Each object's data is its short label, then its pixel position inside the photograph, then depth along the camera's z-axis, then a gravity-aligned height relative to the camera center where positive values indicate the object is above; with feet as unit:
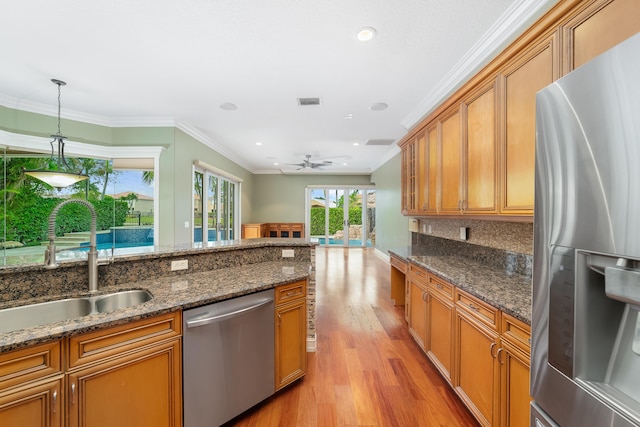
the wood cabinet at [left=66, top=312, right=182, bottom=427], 3.92 -2.67
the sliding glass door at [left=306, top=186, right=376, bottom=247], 31.42 -0.39
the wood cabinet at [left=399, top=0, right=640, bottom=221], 4.04 +2.47
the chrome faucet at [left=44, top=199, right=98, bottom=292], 5.30 -0.88
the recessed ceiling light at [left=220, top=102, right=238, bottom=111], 11.73 +4.98
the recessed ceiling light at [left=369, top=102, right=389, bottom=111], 11.48 +4.88
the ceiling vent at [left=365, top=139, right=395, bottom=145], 17.53 +5.01
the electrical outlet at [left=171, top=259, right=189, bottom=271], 6.65 -1.33
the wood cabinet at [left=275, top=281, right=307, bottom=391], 6.39 -3.07
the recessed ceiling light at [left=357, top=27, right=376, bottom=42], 6.75 +4.81
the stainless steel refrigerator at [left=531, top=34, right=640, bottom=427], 2.10 -0.26
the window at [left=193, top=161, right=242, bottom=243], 17.11 +0.76
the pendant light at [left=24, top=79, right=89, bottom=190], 10.12 +1.54
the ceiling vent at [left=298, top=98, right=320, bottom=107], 10.98 +4.86
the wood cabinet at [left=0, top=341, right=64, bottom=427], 3.42 -2.38
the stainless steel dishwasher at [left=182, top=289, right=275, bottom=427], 4.98 -3.04
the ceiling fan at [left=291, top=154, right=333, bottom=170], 20.91 +4.15
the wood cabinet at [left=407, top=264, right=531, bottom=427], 4.47 -2.97
